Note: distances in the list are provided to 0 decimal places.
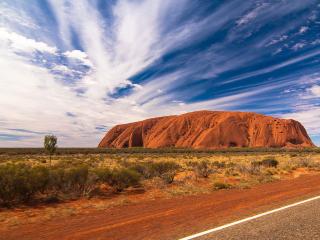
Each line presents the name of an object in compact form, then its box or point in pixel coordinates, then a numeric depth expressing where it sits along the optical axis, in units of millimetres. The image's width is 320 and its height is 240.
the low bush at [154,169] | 17688
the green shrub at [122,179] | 13875
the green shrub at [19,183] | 10320
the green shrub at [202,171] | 18384
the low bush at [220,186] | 14092
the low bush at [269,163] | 26359
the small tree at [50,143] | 37531
